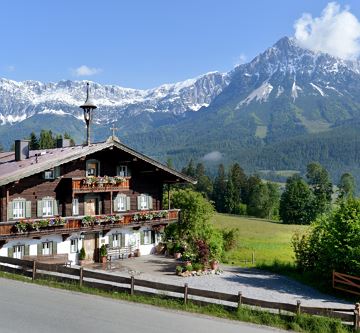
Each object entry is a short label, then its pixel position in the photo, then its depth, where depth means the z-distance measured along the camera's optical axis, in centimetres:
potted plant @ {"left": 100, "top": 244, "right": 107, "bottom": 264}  3388
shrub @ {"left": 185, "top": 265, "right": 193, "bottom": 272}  3119
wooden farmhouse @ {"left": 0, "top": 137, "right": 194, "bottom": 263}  3015
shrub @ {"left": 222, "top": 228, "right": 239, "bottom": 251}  4944
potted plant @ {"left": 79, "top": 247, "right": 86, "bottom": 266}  3291
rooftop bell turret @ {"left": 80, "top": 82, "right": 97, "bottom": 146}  3681
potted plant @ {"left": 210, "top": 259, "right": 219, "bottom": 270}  3291
